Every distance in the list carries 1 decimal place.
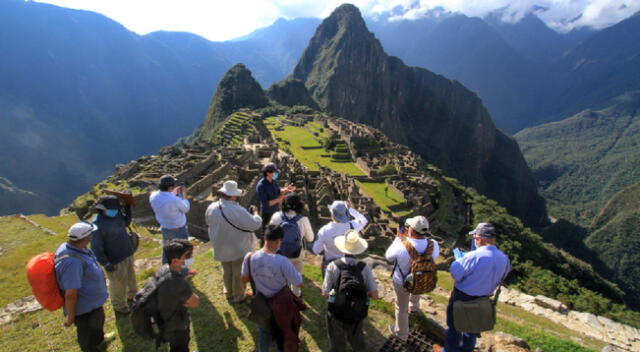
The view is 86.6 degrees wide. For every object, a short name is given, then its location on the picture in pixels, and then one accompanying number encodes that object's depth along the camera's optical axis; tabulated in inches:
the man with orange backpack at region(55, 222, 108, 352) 167.2
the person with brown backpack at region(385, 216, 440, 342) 193.2
